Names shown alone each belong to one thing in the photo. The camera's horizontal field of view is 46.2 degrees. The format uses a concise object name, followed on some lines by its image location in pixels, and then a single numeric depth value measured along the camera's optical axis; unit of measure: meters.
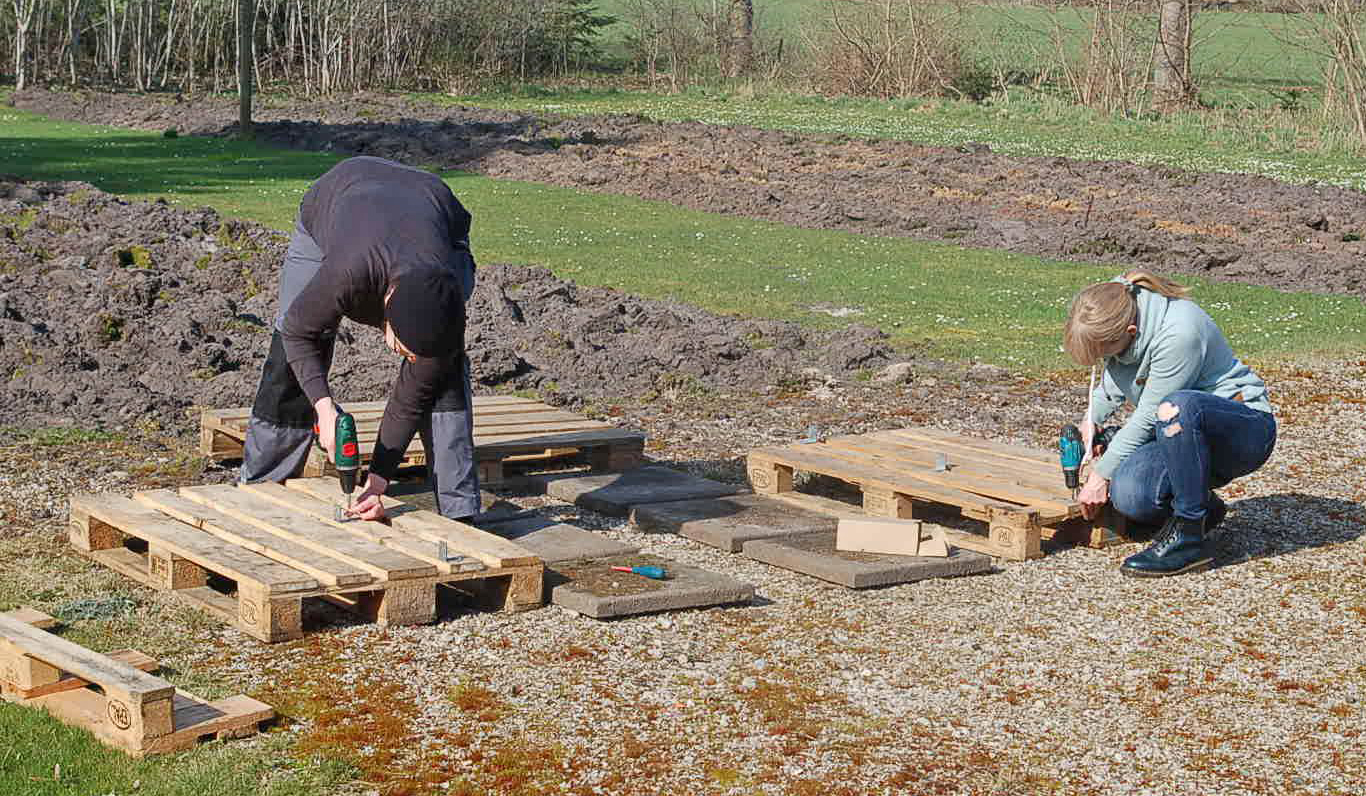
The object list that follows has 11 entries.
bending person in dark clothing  5.67
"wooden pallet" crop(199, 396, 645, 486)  8.08
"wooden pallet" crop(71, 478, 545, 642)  5.70
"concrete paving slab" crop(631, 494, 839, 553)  7.23
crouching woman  6.43
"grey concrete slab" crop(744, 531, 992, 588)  6.64
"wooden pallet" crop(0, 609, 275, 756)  4.63
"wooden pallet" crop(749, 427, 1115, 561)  7.20
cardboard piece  6.93
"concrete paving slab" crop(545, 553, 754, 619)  6.05
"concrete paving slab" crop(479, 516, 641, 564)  6.68
